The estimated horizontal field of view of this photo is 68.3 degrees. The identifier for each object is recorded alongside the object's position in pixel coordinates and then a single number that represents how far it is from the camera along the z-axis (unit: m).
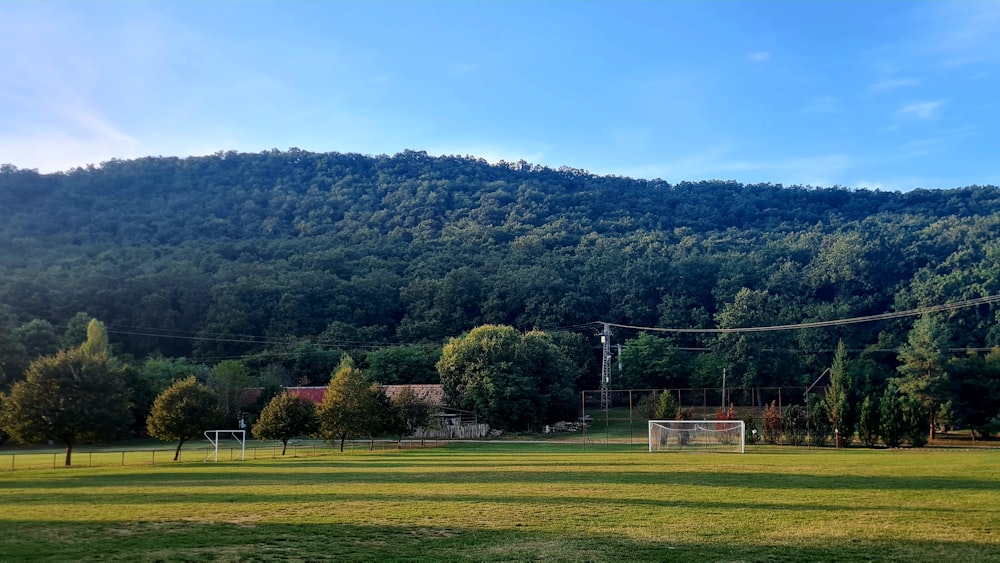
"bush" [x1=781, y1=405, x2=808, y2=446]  51.12
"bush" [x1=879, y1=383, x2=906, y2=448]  48.22
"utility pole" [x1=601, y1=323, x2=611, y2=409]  77.35
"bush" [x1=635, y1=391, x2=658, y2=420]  71.65
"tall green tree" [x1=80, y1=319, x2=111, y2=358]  73.81
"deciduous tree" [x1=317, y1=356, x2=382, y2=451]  47.59
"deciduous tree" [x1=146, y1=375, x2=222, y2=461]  40.84
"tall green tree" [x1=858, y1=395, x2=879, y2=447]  48.78
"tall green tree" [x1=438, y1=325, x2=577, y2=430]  70.44
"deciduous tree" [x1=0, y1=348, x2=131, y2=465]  36.09
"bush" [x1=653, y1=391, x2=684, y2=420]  61.97
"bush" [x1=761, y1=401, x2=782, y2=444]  51.84
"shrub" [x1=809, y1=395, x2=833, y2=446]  50.22
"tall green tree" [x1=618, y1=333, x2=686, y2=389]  90.62
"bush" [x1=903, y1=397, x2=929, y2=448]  48.31
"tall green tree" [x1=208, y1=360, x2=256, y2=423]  75.69
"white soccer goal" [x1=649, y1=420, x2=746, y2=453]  47.38
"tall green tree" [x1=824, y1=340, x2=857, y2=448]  49.56
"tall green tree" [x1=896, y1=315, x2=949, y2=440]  58.31
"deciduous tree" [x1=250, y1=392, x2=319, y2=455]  47.97
